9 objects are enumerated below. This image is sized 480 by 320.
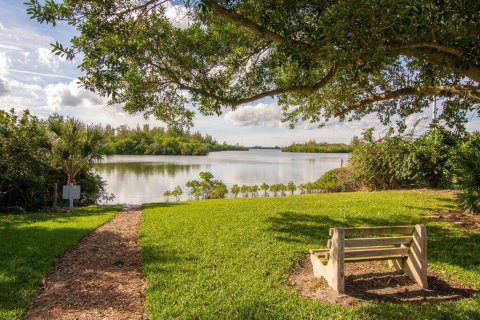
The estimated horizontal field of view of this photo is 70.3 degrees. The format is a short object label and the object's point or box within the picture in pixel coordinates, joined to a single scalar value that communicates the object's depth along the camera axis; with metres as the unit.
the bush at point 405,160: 14.62
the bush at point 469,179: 9.30
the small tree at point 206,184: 19.11
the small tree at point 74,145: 14.49
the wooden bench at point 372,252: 4.59
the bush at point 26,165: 12.70
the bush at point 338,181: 19.12
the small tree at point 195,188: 18.86
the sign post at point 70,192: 12.74
